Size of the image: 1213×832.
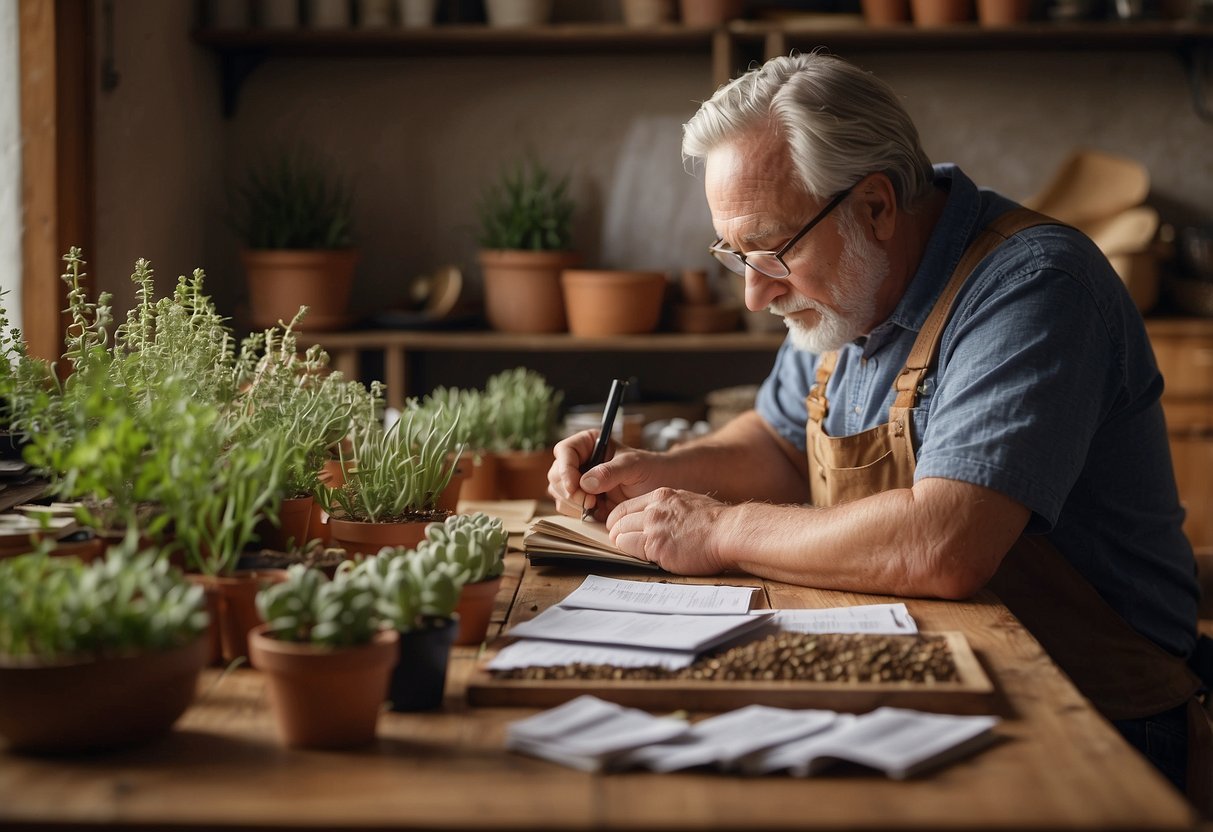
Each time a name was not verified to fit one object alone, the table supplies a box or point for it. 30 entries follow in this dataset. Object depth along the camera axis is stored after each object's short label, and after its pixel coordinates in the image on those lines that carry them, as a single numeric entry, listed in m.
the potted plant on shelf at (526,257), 4.00
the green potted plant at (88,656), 1.04
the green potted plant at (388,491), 1.62
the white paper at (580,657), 1.29
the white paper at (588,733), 1.06
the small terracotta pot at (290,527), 1.57
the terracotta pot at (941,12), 3.83
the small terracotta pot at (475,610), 1.39
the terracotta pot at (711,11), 3.90
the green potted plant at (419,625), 1.19
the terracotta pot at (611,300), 3.89
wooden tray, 1.21
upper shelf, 3.85
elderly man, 1.68
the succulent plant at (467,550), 1.37
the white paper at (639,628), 1.35
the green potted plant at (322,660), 1.08
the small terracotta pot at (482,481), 2.47
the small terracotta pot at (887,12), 3.87
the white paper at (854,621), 1.45
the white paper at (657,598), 1.54
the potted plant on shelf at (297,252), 3.89
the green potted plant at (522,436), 2.54
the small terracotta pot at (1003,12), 3.82
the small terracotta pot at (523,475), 2.54
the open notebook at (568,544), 1.82
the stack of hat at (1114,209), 3.85
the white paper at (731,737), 1.04
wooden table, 0.95
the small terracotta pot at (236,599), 1.29
